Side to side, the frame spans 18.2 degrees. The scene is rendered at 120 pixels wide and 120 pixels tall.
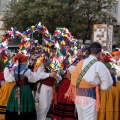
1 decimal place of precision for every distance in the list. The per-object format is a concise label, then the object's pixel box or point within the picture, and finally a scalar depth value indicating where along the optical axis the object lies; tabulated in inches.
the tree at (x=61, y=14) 872.4
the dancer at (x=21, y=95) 276.5
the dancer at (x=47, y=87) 291.4
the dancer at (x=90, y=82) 217.0
